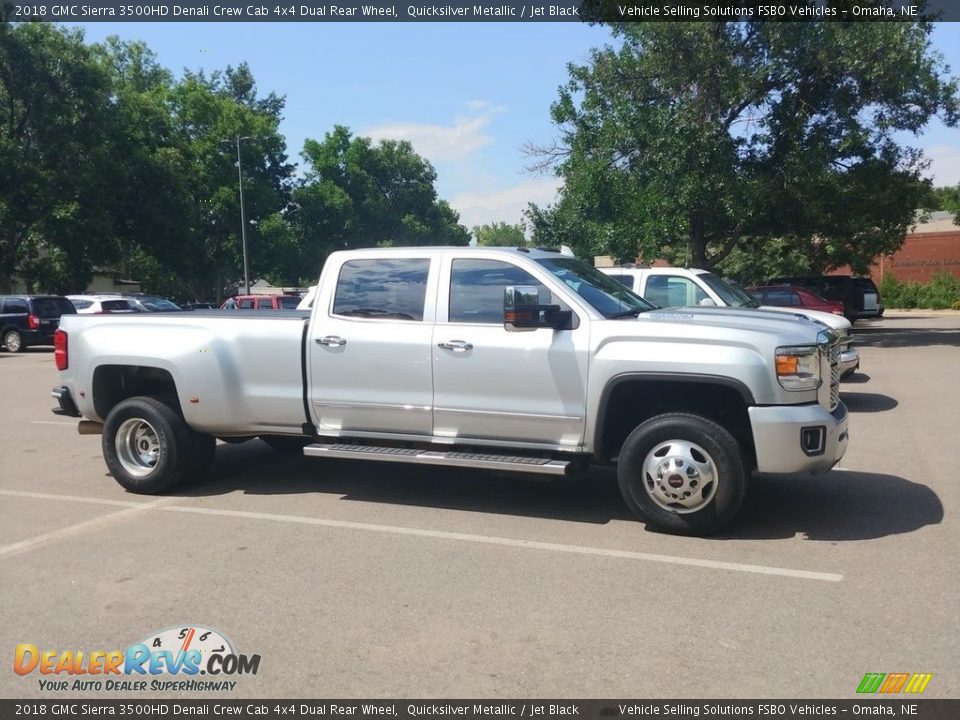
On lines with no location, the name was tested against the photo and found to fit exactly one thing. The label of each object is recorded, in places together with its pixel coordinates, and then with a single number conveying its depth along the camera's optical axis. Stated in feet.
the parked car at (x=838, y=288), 98.68
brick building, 166.61
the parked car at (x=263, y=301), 89.72
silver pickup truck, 19.77
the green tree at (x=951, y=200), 140.67
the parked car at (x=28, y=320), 90.58
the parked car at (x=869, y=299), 104.26
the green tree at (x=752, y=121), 76.74
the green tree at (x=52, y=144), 112.27
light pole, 136.36
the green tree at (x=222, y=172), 167.12
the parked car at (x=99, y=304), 91.07
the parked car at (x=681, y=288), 42.14
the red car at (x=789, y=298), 68.64
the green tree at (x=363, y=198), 203.10
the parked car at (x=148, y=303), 93.97
